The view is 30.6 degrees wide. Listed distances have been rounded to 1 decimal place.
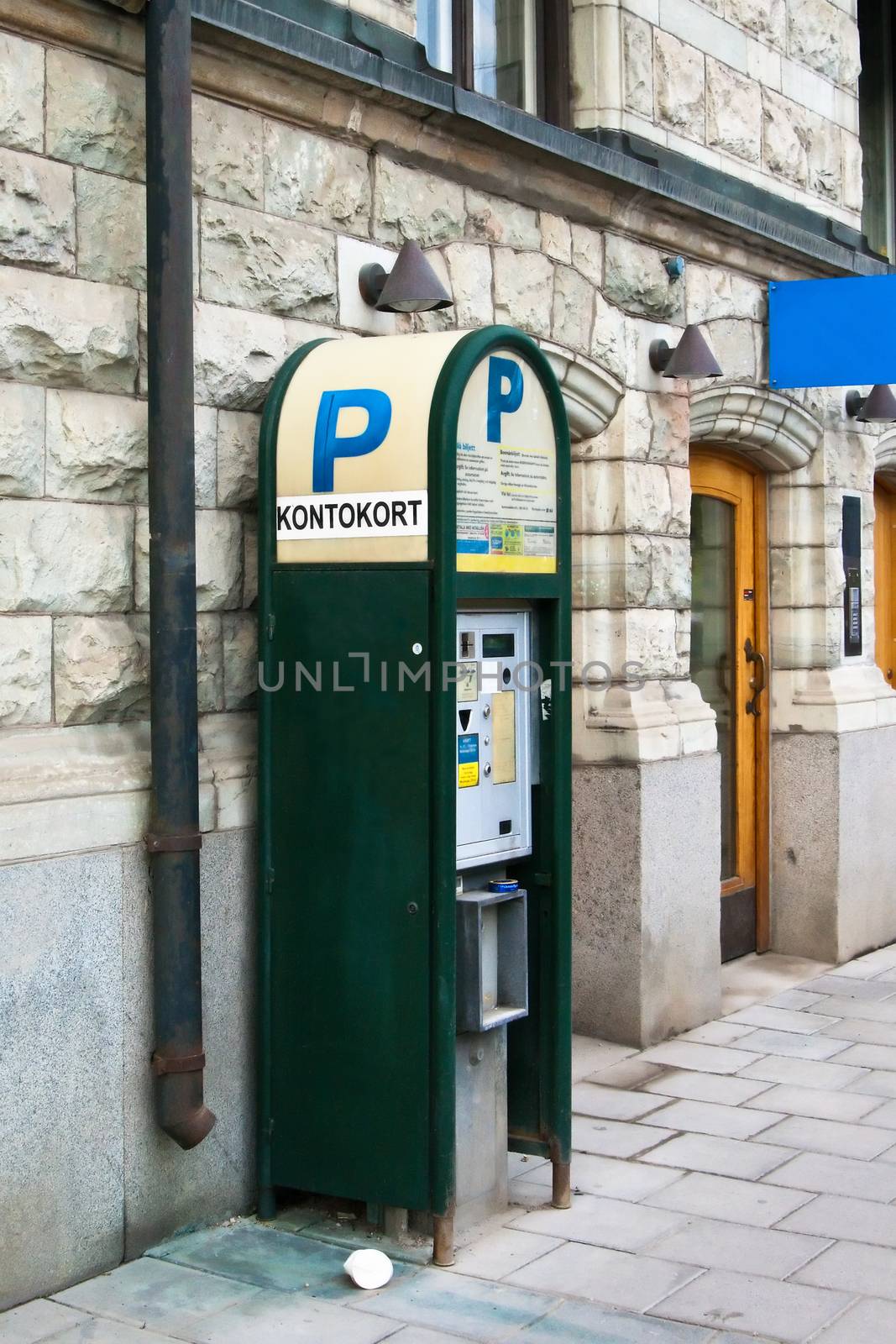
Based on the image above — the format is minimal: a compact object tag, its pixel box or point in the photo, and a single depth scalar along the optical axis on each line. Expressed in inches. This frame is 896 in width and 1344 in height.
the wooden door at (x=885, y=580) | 436.1
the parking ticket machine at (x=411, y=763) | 181.3
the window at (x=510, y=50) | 261.6
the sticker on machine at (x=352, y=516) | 180.7
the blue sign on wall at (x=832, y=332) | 304.3
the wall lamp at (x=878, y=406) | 352.2
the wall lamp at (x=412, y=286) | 211.8
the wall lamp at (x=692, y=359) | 282.5
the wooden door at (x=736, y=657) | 333.1
